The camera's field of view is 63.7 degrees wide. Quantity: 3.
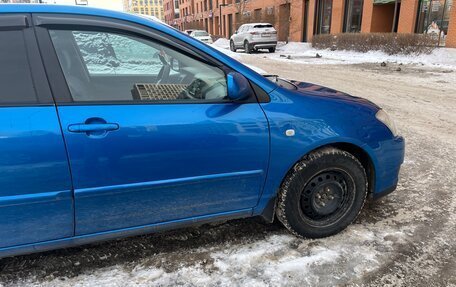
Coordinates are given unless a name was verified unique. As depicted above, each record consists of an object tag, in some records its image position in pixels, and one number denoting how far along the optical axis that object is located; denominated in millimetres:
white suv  23625
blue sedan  2062
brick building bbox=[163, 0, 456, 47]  18844
